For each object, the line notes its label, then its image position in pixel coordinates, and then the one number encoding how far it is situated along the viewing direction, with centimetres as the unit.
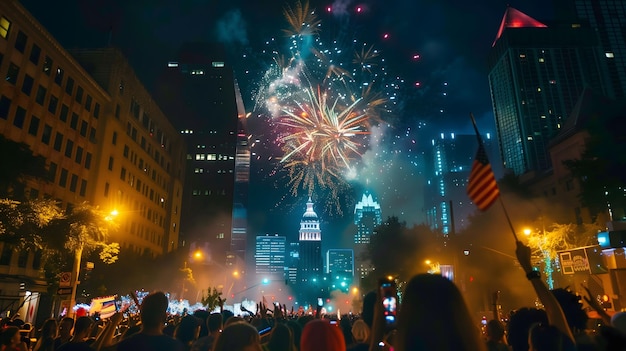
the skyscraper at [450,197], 16912
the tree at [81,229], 2584
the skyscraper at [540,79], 12050
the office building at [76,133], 3356
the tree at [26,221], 2219
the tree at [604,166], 2806
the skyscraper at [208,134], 10988
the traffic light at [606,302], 1555
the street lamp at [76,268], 1822
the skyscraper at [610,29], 11938
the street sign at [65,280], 1568
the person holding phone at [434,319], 251
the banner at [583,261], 2272
